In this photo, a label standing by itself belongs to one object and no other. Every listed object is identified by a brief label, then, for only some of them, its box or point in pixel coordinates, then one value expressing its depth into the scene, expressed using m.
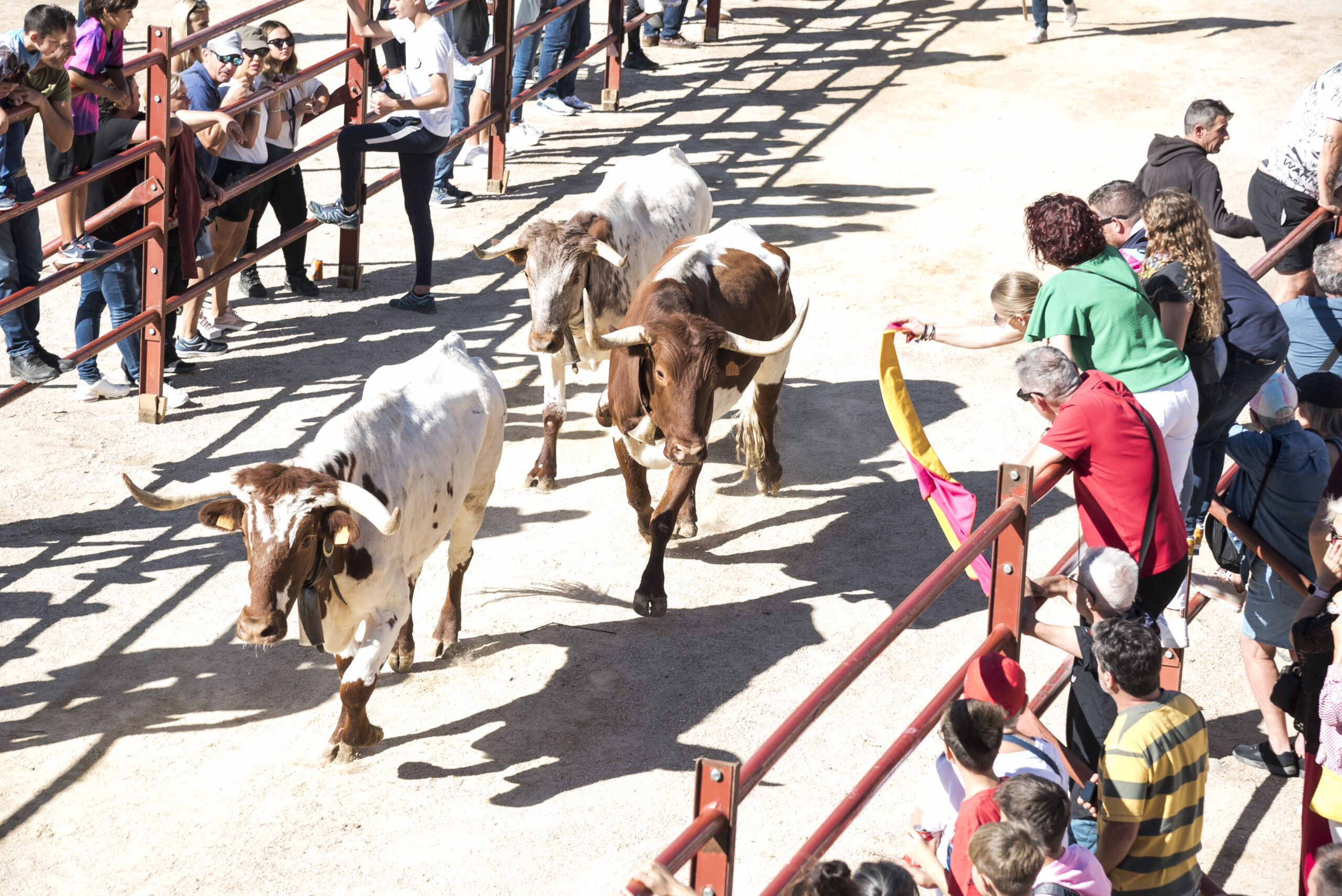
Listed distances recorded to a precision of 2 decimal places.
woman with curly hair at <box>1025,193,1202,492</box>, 9.62
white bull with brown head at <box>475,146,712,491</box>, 14.43
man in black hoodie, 13.95
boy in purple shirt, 14.12
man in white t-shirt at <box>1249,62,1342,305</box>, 14.97
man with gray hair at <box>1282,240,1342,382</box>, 13.09
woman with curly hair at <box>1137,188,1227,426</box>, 10.28
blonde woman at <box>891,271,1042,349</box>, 10.40
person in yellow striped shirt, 7.29
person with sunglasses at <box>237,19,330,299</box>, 16.69
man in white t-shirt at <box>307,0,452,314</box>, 17.55
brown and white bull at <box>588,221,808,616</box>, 12.10
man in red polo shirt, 8.36
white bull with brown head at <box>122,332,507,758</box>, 9.03
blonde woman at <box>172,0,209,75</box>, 15.98
